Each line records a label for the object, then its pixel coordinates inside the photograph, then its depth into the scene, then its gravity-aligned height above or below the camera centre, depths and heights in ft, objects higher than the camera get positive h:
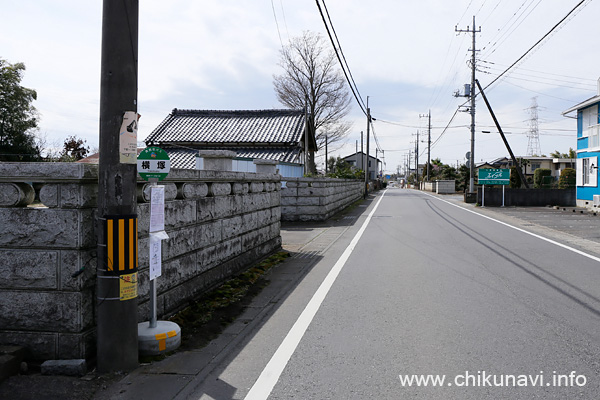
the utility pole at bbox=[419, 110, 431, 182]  231.71 +21.49
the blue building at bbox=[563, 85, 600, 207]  81.30 +6.59
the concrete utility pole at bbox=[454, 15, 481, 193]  115.24 +17.90
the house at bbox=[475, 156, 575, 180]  191.49 +10.26
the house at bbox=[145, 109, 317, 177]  82.48 +9.13
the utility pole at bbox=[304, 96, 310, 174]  85.49 +7.96
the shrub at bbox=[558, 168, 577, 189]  116.55 +2.29
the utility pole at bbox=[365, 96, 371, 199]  138.72 +18.16
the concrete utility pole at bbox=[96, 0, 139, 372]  12.84 -0.02
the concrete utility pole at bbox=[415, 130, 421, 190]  305.04 +18.62
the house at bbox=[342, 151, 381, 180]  353.51 +19.26
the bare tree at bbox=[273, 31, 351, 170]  135.54 +26.55
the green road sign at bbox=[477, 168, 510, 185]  96.89 +2.17
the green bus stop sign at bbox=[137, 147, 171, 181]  14.06 +0.64
